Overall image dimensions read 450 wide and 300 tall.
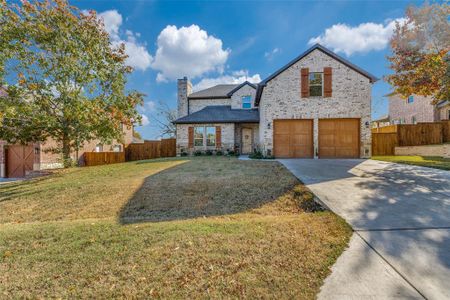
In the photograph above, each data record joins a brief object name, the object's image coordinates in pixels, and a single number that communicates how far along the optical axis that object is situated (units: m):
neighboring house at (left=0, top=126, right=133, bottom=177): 16.78
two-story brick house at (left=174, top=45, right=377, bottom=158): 13.22
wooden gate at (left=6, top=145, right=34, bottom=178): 17.12
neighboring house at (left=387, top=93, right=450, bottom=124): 20.65
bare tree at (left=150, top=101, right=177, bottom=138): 32.97
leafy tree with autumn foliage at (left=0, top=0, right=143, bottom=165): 11.44
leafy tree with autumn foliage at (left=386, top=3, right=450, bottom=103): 9.52
